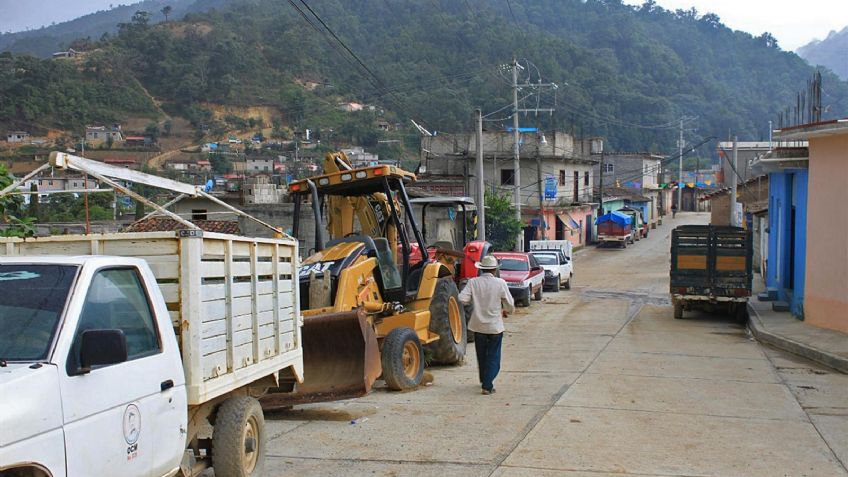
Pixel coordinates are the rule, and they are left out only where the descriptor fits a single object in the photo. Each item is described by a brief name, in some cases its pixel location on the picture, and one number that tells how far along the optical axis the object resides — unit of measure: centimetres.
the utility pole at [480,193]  3209
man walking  1164
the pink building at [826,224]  1852
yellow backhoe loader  1070
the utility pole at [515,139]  4013
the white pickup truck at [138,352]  453
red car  2708
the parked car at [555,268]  3409
